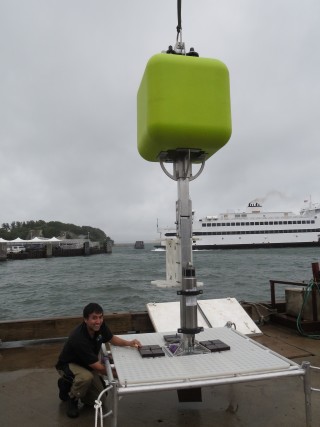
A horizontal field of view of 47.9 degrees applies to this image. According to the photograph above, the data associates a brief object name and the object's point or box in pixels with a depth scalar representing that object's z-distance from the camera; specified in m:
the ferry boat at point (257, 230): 66.69
